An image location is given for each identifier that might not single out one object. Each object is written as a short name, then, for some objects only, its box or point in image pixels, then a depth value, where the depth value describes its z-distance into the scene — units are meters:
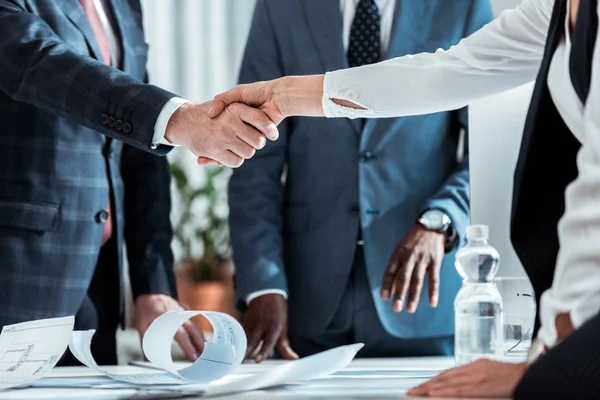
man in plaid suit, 2.40
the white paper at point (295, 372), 1.80
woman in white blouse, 1.64
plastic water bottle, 2.15
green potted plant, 5.19
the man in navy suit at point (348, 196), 2.61
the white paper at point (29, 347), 1.90
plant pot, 5.15
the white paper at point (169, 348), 1.97
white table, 1.78
